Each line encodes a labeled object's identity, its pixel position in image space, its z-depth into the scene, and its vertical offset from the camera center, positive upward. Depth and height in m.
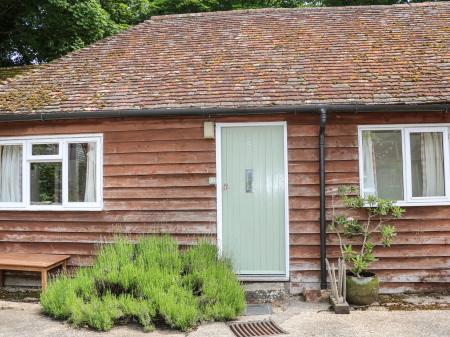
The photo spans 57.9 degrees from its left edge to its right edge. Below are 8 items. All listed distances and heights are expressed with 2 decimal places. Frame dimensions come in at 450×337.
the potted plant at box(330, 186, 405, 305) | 5.53 -0.59
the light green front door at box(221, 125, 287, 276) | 6.39 -0.05
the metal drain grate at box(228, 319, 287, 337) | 4.62 -1.58
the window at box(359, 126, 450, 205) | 6.17 +0.47
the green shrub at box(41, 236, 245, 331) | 4.79 -1.20
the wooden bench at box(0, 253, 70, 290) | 5.99 -1.00
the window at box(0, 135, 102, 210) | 6.71 +0.39
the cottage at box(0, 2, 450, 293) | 6.11 +0.57
